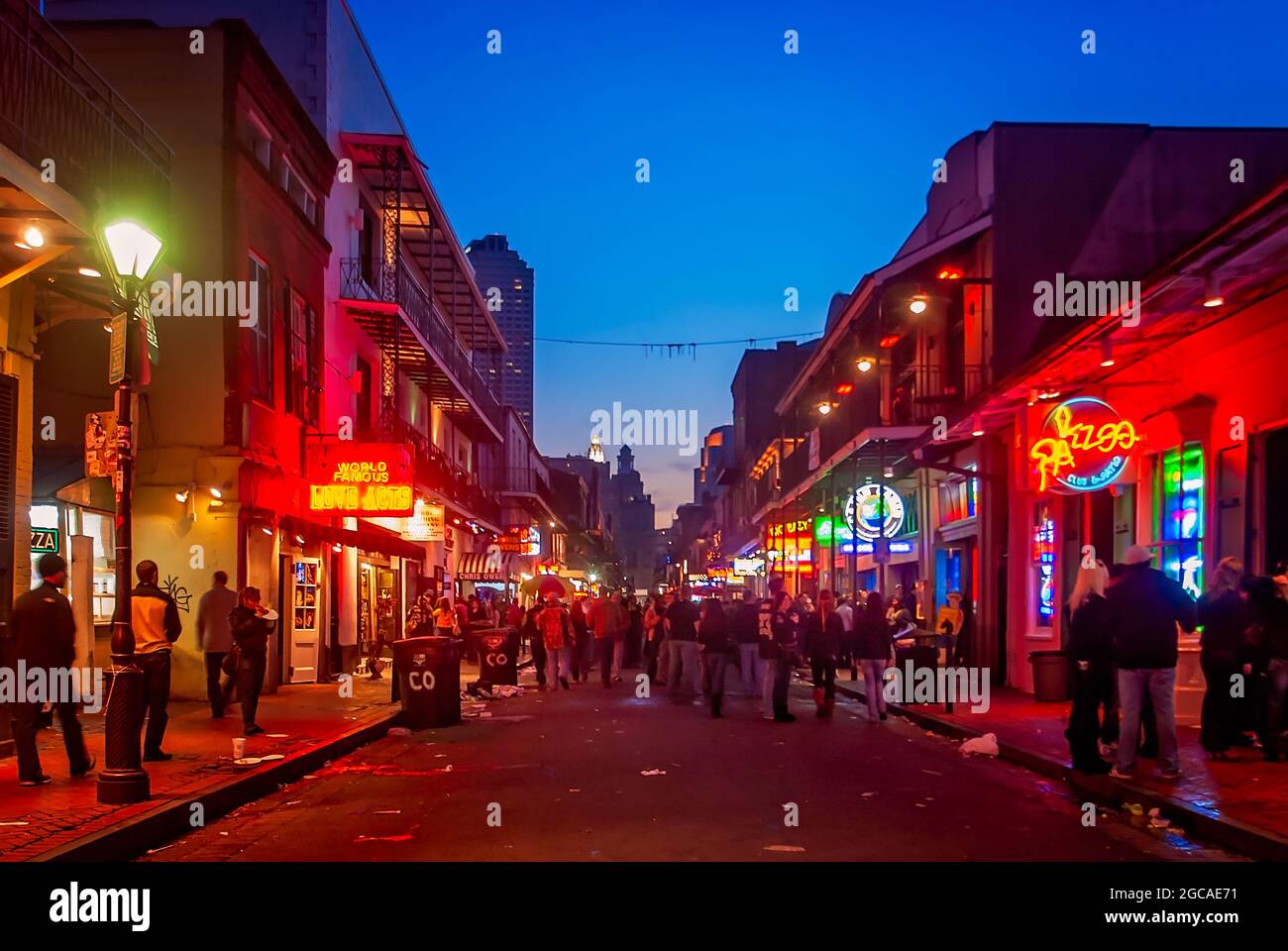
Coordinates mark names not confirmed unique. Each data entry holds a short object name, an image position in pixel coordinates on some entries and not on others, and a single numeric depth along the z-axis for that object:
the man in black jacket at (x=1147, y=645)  10.54
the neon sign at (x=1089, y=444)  15.18
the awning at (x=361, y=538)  22.06
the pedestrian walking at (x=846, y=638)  21.27
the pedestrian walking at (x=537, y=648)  24.31
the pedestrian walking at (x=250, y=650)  13.86
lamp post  9.52
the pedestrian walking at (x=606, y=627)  25.20
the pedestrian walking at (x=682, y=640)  20.88
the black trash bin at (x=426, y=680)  16.55
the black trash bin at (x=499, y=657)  22.70
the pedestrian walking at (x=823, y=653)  18.23
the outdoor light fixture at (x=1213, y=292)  12.63
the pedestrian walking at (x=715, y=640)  18.27
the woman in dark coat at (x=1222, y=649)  11.97
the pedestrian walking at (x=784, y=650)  17.19
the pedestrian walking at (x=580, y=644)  26.81
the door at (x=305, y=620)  22.53
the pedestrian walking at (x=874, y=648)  16.92
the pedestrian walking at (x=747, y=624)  18.72
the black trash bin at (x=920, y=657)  18.25
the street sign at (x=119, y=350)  10.21
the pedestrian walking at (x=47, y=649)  10.34
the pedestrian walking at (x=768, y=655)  17.16
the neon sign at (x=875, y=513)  29.19
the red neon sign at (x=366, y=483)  21.70
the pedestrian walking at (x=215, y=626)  15.54
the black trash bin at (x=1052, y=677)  18.12
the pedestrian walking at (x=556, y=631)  23.62
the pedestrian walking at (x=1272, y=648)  11.83
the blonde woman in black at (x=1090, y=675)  10.66
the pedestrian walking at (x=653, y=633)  25.03
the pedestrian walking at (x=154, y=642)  11.94
